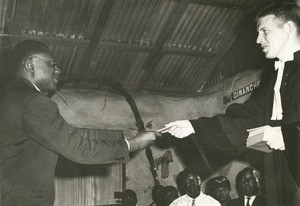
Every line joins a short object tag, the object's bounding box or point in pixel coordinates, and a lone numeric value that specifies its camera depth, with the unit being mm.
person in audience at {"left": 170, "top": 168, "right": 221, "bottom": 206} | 7889
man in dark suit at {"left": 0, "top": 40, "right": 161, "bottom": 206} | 3422
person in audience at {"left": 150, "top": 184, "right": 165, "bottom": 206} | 8797
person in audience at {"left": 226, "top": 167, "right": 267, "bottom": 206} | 7117
